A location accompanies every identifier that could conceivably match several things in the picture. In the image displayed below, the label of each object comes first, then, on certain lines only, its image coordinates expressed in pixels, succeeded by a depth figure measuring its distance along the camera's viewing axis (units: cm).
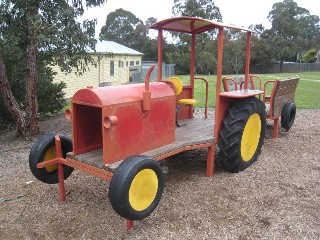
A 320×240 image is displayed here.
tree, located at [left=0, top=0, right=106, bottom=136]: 638
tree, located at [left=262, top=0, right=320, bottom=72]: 4791
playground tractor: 319
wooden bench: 652
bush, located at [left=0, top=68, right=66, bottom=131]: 790
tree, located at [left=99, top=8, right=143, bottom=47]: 6141
